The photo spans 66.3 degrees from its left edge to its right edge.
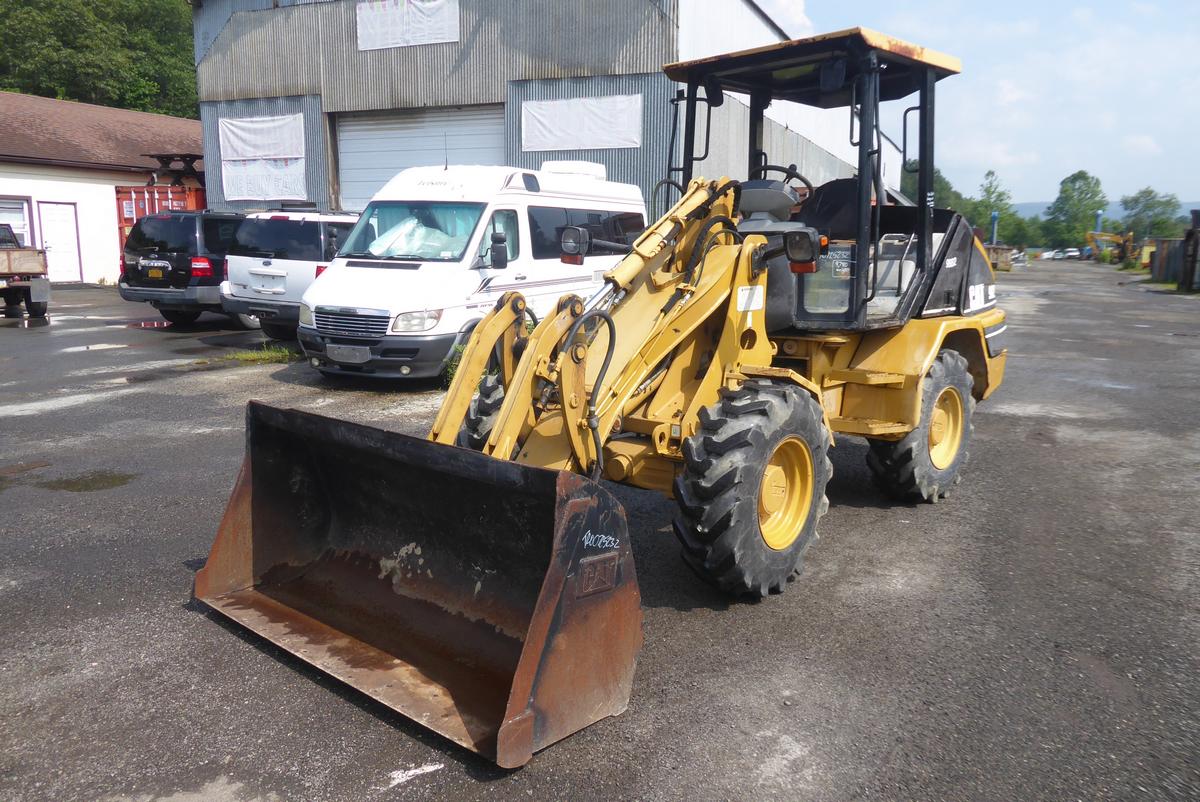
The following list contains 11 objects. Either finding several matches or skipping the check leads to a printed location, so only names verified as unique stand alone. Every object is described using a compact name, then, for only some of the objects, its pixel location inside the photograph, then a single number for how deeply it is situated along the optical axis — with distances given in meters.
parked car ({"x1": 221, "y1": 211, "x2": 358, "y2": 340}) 13.59
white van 10.31
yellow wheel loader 3.54
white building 28.55
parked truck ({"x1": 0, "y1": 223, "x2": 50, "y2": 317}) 18.31
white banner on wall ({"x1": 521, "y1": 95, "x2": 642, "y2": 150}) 18.80
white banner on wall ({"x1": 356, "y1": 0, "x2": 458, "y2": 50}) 20.69
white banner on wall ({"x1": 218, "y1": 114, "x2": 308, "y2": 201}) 22.92
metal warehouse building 18.75
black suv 15.77
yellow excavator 54.22
